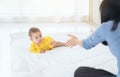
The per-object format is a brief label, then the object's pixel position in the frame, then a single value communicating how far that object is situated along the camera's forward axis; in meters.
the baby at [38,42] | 2.48
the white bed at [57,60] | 1.91
